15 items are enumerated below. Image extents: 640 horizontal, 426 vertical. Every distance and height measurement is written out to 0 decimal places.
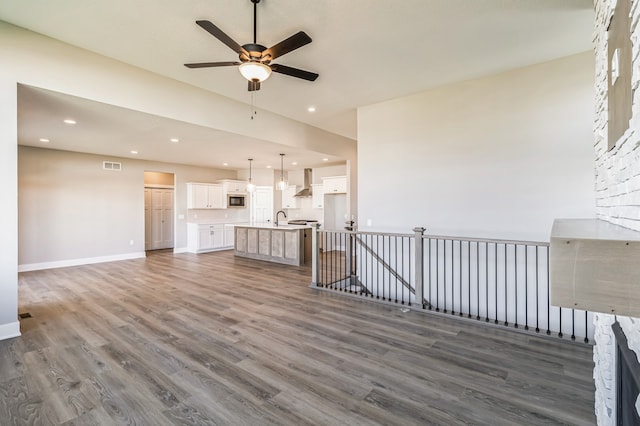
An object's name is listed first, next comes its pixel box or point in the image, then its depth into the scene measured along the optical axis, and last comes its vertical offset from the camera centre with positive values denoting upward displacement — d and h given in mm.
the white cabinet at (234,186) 10188 +900
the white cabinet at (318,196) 9805 +524
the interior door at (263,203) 10500 +304
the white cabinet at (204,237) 9227 -815
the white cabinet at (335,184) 9023 +841
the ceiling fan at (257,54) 2530 +1436
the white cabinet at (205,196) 9398 +512
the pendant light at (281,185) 8100 +727
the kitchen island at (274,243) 7367 -823
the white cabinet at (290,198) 10656 +488
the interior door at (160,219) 10000 -258
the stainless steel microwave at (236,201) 10328 +378
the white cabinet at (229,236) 9992 -821
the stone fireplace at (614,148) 1075 +287
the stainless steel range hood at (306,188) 10310 +829
